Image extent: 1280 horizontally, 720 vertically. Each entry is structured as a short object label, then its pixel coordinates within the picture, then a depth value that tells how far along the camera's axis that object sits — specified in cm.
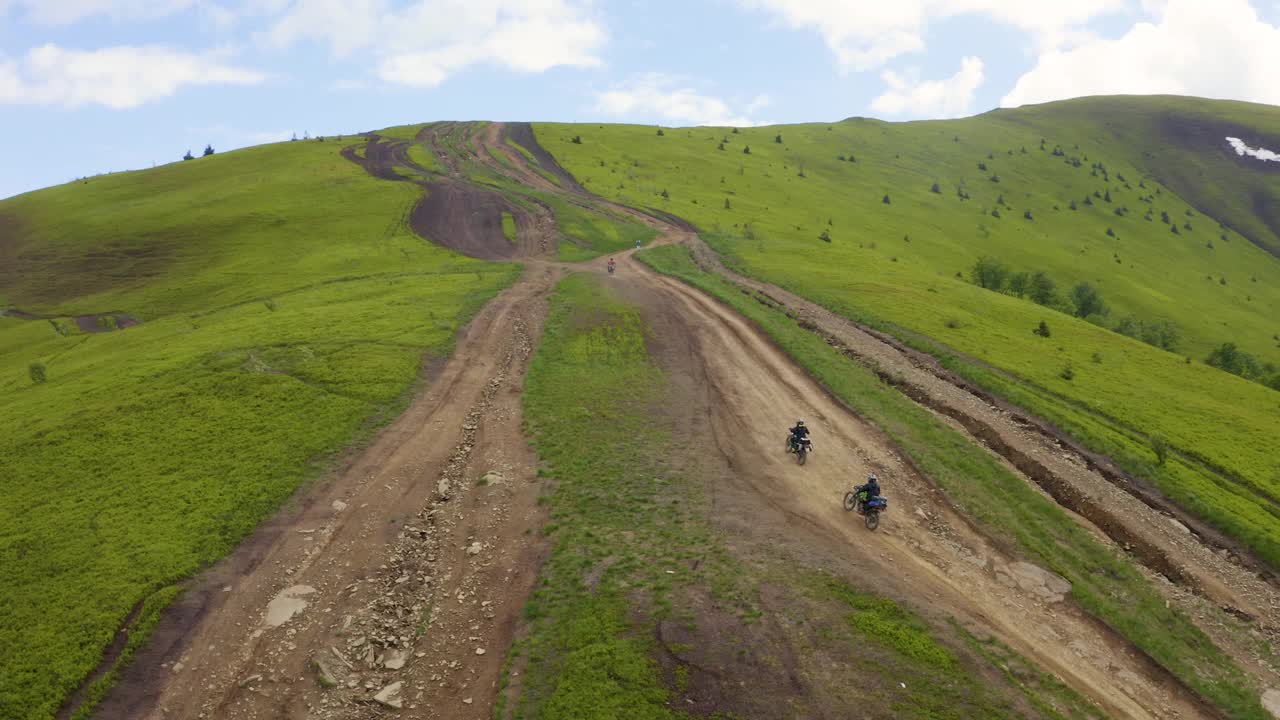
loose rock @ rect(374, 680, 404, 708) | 1552
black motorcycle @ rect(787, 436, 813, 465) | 2828
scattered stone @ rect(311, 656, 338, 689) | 1606
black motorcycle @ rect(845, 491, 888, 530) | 2325
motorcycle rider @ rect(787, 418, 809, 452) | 2855
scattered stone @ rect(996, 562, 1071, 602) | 2155
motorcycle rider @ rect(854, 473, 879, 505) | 2333
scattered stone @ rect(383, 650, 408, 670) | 1669
